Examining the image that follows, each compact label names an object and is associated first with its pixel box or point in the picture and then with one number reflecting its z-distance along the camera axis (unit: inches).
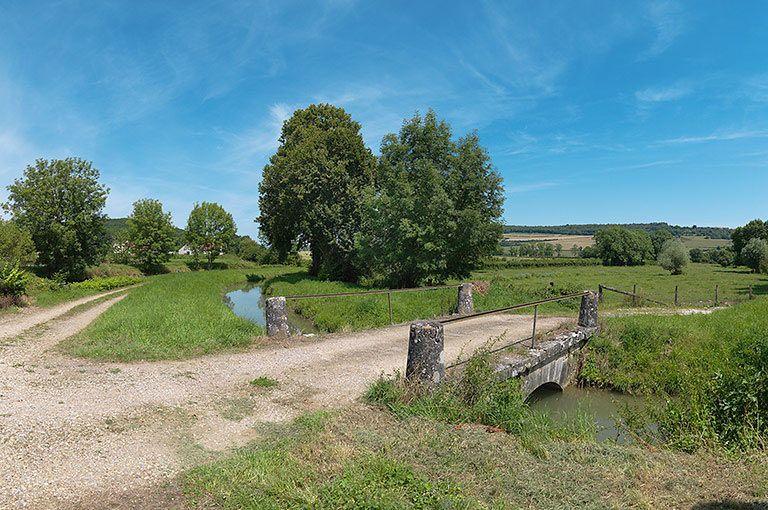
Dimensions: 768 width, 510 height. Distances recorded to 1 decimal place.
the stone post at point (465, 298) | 652.1
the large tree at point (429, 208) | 920.9
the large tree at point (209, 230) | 2074.3
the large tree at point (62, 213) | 1112.8
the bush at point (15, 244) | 916.6
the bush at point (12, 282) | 688.4
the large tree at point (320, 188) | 1144.8
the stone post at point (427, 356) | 293.0
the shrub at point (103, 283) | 1080.8
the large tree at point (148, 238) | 1798.7
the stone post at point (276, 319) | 448.5
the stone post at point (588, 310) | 522.9
